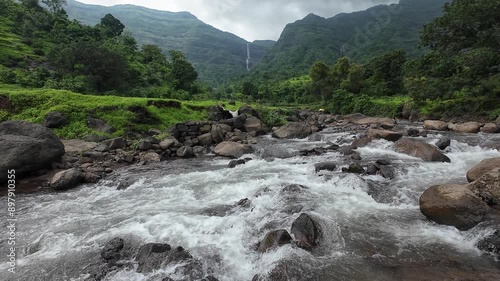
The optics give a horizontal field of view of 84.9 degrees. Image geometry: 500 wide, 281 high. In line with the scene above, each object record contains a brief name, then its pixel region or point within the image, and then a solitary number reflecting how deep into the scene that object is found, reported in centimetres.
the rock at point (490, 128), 2177
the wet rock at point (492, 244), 668
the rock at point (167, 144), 2001
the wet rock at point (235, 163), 1636
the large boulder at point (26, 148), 1323
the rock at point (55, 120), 2122
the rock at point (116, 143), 1961
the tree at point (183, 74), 5419
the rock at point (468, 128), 2286
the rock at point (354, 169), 1312
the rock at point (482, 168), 1010
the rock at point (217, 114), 3029
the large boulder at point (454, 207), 771
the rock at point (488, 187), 877
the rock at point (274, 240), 720
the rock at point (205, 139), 2273
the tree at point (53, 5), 7800
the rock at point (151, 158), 1811
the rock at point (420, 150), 1477
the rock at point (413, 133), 2320
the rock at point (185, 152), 1956
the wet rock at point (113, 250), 716
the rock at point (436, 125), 2644
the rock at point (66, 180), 1307
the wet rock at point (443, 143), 1783
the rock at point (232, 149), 1938
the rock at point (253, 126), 2791
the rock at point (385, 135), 2012
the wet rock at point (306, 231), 737
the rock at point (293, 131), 2659
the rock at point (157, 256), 666
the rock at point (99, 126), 2253
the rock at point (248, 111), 3228
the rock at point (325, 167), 1392
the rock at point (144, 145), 1969
